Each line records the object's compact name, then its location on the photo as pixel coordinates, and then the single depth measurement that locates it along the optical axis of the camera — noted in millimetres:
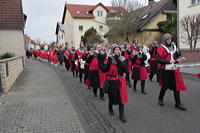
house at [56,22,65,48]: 54328
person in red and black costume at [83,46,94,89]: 6226
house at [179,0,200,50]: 16536
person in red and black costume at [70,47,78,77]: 10922
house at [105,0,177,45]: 26141
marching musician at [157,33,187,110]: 4844
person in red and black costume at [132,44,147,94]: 6477
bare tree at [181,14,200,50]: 13305
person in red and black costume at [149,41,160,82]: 8492
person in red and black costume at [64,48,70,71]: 11965
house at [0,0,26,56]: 16484
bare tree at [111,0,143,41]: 23234
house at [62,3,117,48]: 39812
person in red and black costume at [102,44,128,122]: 4211
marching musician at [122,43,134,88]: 8852
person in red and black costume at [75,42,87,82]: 8672
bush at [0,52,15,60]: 12316
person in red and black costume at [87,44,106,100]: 6133
